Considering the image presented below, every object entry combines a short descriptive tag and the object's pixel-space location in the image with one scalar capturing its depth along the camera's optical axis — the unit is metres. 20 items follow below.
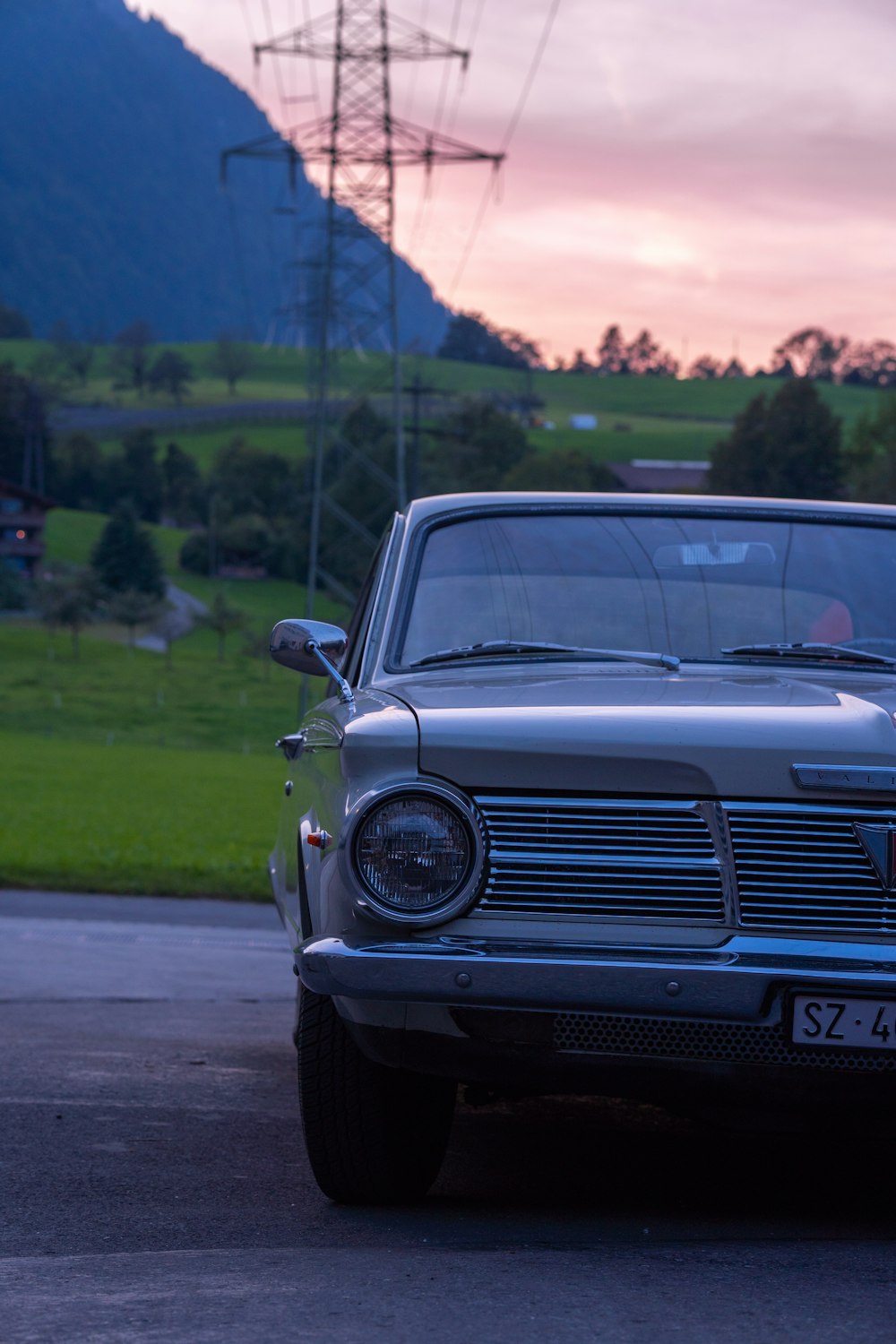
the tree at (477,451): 107.00
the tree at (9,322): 196.76
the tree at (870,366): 155.75
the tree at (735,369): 176.12
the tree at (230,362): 173.12
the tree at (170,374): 167.75
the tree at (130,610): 85.19
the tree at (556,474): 97.06
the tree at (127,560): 98.81
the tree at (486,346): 175.12
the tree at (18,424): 130.38
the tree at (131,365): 175.12
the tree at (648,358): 179.75
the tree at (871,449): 92.38
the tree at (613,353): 181.00
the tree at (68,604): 82.88
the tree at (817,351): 155.88
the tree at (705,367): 175.00
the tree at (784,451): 96.75
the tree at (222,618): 87.19
